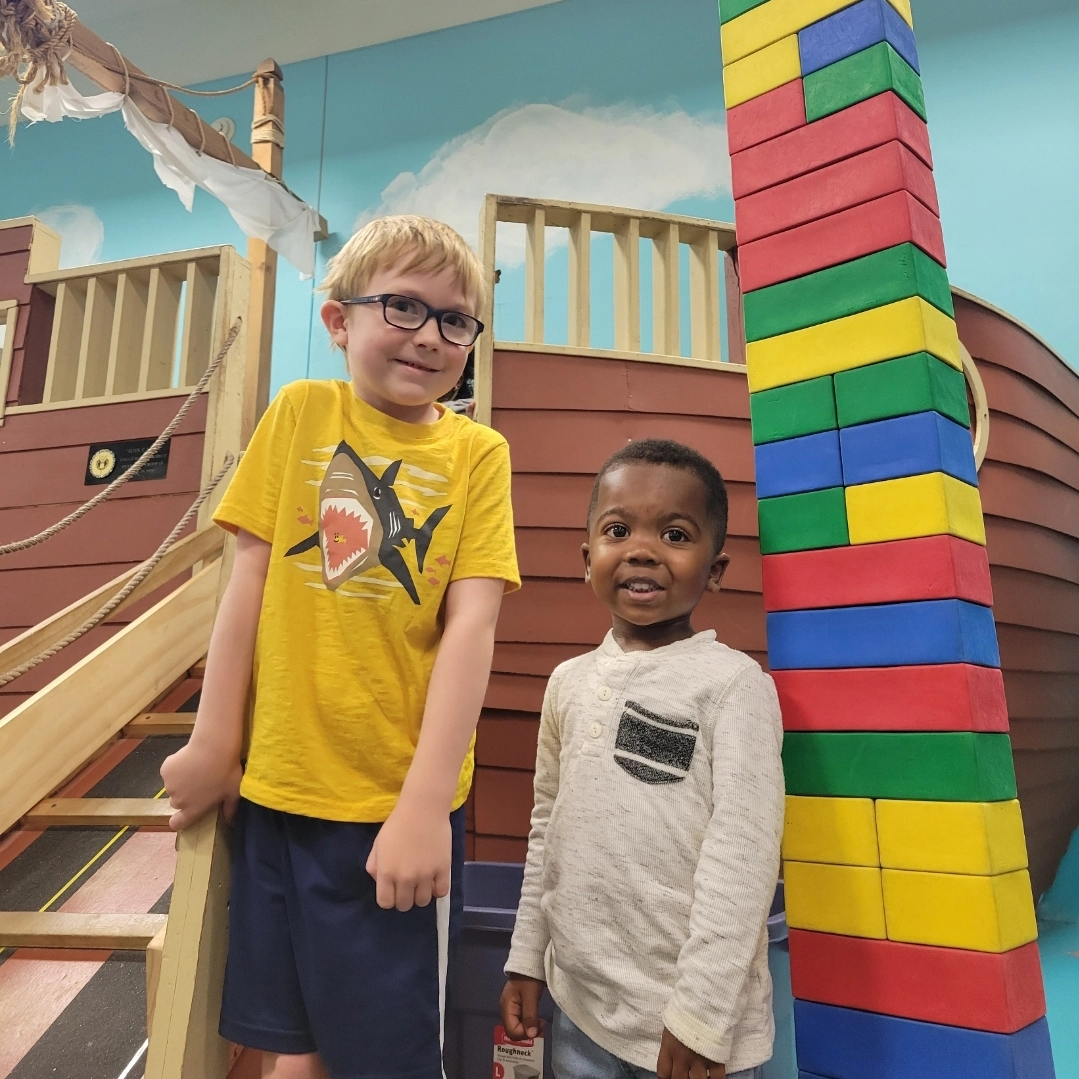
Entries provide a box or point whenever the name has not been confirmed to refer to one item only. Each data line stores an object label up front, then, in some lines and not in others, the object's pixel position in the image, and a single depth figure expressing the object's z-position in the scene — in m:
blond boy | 0.82
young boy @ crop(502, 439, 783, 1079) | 0.80
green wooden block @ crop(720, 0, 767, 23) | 1.10
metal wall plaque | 2.68
